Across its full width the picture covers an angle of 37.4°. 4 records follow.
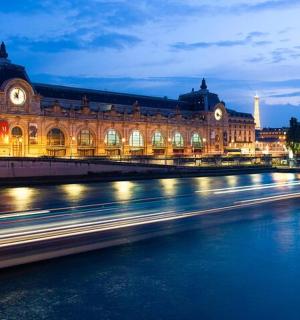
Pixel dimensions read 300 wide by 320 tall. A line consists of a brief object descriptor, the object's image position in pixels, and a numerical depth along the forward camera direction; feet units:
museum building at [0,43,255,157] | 296.30
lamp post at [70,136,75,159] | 327.51
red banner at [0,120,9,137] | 280.10
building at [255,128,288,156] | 630.66
